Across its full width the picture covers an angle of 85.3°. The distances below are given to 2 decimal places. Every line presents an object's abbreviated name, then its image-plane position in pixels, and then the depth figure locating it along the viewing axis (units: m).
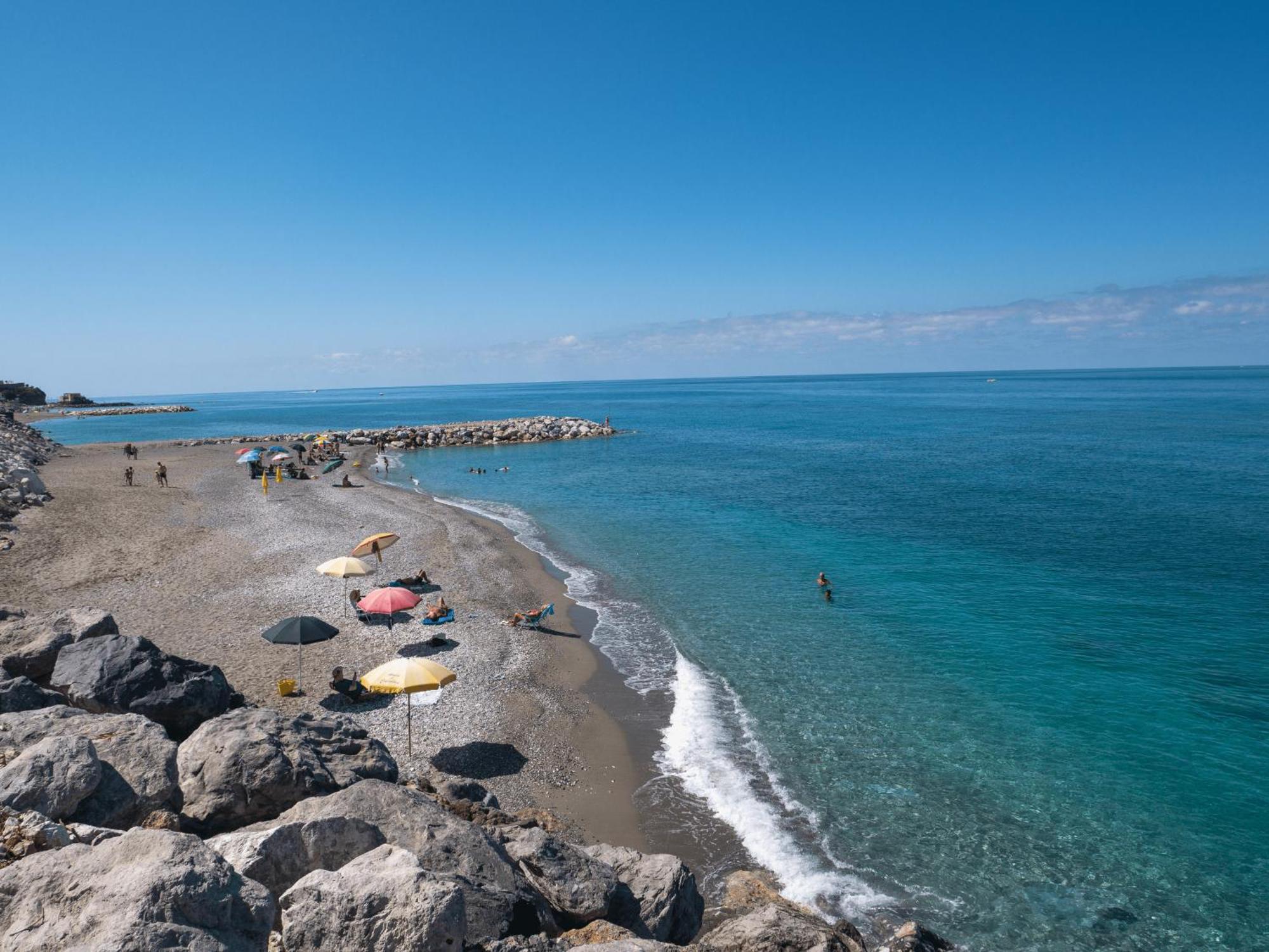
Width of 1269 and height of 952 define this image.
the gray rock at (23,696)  12.74
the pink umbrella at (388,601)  22.14
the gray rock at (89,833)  8.12
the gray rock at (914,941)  9.44
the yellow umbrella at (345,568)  25.25
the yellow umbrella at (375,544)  31.11
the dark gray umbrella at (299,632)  18.92
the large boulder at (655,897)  10.07
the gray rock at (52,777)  8.71
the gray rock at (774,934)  8.97
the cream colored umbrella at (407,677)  16.38
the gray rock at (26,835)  7.52
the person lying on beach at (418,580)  29.23
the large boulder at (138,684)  13.58
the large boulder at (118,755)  9.48
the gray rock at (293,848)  8.02
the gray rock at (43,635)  14.67
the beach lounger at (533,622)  25.92
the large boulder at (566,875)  9.53
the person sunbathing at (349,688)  19.12
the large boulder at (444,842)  8.46
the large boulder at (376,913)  6.61
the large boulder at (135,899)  5.79
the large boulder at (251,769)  10.34
